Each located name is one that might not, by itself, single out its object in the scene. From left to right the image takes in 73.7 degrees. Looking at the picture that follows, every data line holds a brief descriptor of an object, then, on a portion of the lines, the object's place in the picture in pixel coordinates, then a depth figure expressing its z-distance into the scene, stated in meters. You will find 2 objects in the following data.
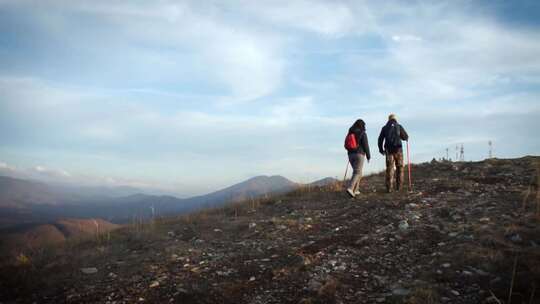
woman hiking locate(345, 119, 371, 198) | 13.25
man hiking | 13.19
